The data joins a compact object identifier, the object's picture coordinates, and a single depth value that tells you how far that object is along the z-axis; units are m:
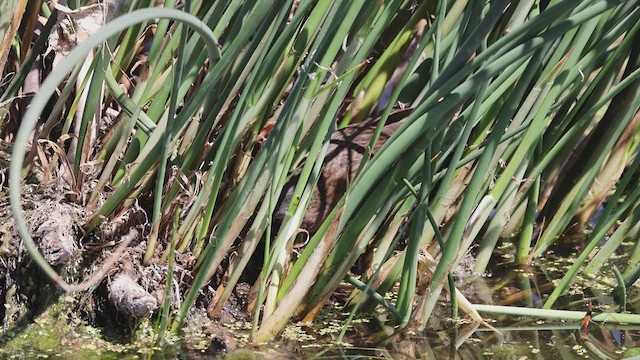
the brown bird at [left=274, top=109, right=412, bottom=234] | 7.84
